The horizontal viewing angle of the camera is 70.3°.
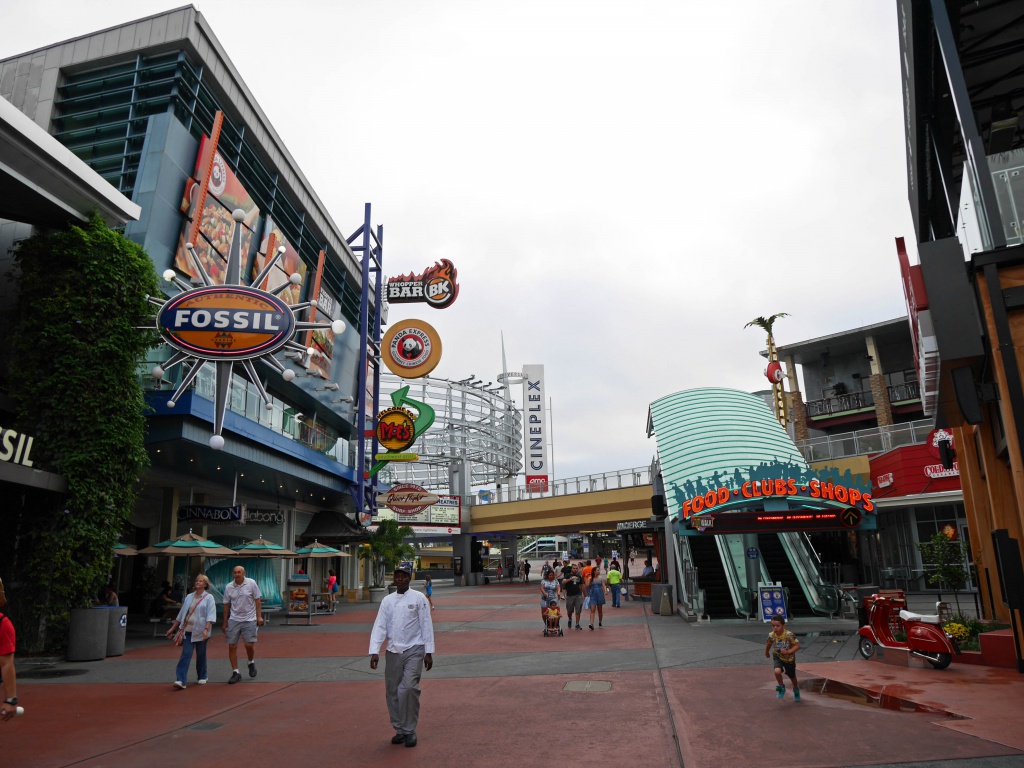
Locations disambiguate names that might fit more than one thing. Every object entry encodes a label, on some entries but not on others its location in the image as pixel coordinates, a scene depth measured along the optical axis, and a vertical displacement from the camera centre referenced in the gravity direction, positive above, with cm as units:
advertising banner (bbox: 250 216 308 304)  2819 +1247
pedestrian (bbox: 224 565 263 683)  1173 -55
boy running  890 -105
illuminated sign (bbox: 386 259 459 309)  4203 +1607
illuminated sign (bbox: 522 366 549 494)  5841 +1151
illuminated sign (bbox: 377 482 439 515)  3847 +387
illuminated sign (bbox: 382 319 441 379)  3806 +1152
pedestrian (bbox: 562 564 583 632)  1873 -64
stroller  1693 -118
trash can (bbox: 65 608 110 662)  1427 -102
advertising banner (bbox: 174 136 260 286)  2222 +1135
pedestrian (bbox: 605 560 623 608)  2567 -58
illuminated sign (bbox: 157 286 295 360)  1578 +541
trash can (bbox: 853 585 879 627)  1384 -75
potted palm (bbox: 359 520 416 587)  3581 +129
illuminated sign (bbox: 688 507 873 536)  1844 +107
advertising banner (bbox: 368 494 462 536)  4734 +347
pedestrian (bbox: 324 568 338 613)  2767 -56
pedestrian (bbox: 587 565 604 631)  1922 -65
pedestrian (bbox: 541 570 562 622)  1738 -47
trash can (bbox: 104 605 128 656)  1498 -99
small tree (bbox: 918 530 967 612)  1647 +2
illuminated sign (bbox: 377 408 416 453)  3328 +638
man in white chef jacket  738 -75
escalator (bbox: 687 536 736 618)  2038 -36
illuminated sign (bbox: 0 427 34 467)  1293 +242
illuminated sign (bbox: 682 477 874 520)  1808 +166
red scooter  1097 -112
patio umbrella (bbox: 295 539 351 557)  2672 +89
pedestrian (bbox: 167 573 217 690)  1097 -65
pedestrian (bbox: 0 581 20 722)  607 -69
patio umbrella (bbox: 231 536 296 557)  2213 +85
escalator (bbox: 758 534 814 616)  2065 -18
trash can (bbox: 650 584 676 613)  2225 -85
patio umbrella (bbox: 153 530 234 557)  1911 +84
